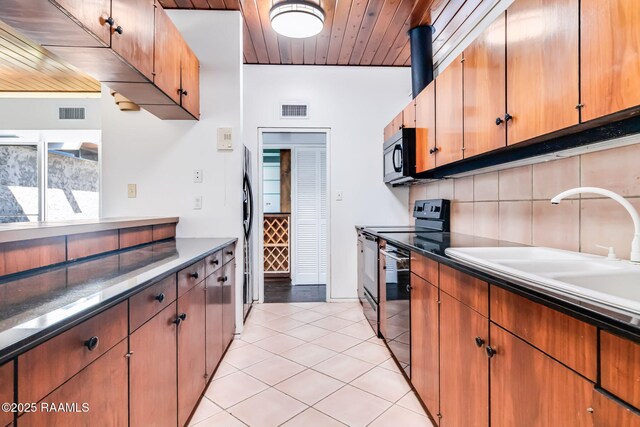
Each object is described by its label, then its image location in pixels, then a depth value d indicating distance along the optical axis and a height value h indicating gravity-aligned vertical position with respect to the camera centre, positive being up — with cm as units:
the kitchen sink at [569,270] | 73 -18
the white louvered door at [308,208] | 439 +6
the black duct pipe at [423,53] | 279 +138
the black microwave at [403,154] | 260 +48
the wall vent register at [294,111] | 353 +111
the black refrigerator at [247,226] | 277 -12
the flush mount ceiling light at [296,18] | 222 +136
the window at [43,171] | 416 +54
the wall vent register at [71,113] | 419 +129
